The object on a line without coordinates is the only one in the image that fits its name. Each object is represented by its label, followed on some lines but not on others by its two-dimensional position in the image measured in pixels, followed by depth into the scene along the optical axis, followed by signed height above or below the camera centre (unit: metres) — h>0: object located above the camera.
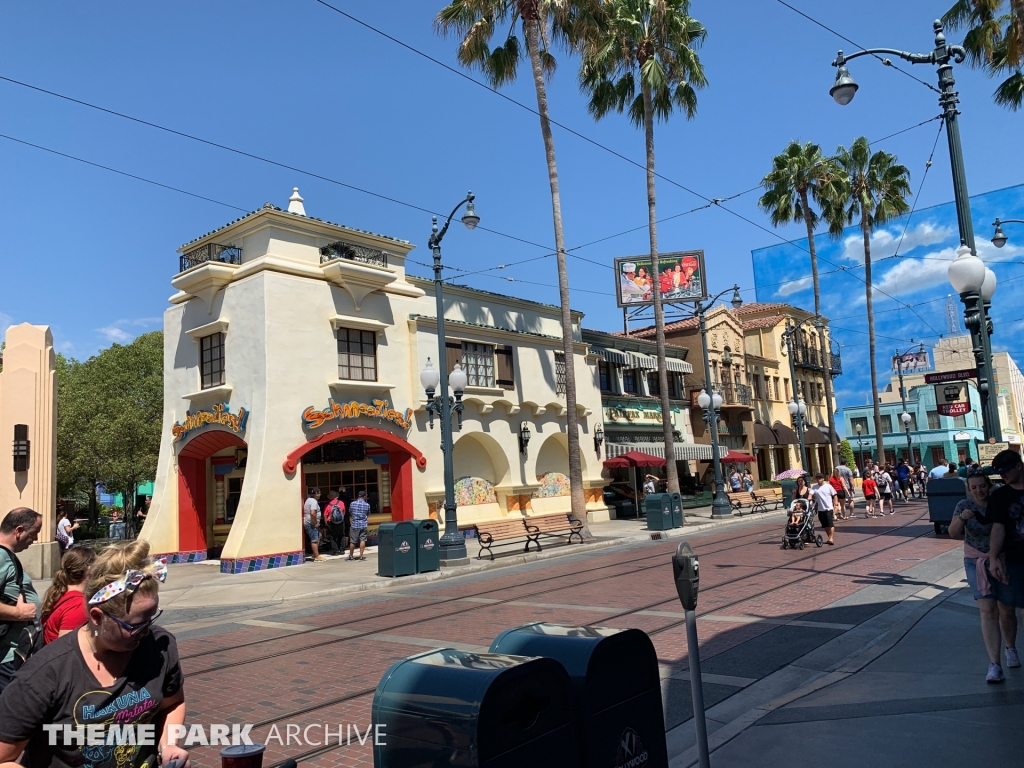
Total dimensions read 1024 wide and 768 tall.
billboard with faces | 40.44 +10.23
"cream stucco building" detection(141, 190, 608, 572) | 19.55 +2.74
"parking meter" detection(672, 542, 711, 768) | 4.21 -0.81
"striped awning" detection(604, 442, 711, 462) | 30.89 +0.62
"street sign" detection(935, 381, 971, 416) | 10.48 +0.64
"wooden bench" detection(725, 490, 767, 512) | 30.81 -1.77
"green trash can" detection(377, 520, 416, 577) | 16.03 -1.47
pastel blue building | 63.06 +1.36
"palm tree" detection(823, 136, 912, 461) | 37.88 +13.37
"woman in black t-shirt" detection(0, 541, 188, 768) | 2.76 -0.71
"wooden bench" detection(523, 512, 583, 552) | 21.77 -1.60
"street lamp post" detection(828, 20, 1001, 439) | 9.35 +3.44
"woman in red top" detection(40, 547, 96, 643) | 3.96 -0.51
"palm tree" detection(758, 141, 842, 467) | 37.06 +13.59
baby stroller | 16.75 -1.71
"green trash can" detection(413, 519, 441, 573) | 16.39 -1.48
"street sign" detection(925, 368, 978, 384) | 10.35 +0.97
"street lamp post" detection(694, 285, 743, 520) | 28.31 +1.08
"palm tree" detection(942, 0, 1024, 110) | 14.77 +8.26
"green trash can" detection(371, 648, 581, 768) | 2.86 -0.95
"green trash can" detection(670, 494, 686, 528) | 25.15 -1.68
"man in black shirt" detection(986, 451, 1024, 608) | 6.05 -0.79
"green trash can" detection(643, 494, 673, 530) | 24.78 -1.58
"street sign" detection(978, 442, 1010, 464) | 9.53 -0.10
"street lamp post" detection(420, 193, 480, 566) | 17.97 +1.88
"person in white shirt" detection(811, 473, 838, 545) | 17.25 -1.18
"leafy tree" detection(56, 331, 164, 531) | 33.19 +3.59
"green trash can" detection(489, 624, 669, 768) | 3.39 -1.03
